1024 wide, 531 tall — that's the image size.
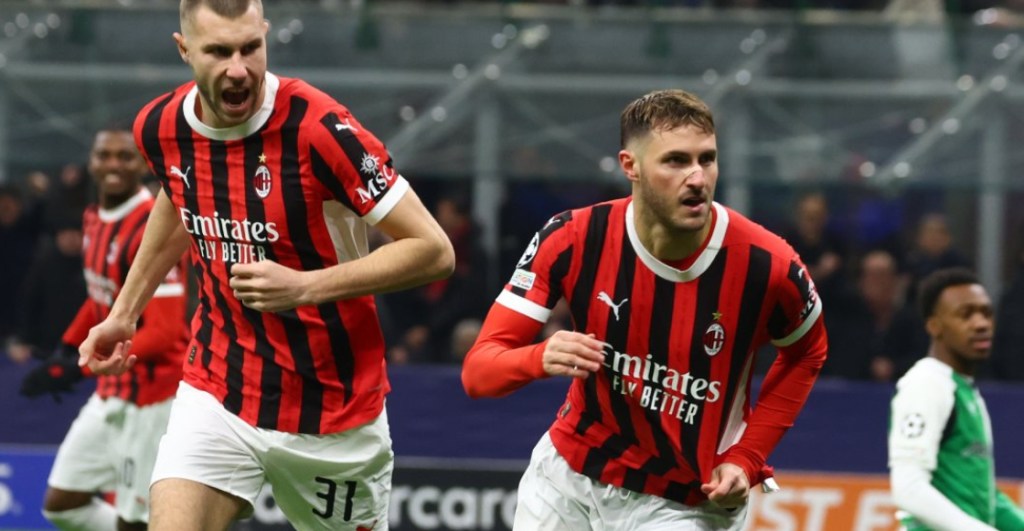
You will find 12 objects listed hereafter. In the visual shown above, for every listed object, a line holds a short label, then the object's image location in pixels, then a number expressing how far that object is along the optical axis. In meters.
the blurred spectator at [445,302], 20.44
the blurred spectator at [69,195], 20.41
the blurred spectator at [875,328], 19.73
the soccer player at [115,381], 14.55
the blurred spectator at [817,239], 20.27
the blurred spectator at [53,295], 19.64
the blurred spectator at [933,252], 20.05
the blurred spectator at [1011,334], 19.70
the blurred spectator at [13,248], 20.72
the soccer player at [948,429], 11.77
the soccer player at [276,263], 9.64
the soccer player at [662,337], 9.33
